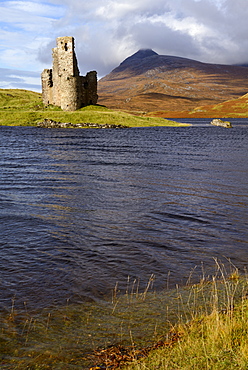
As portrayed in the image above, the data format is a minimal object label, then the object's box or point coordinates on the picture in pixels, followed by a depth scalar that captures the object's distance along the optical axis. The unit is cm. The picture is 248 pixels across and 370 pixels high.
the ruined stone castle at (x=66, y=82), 8494
